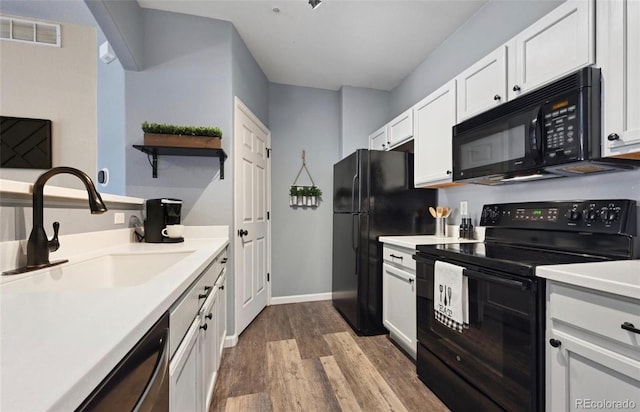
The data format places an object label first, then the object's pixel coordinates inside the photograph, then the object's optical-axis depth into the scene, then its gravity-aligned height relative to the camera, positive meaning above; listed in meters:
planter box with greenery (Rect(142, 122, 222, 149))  1.89 +0.50
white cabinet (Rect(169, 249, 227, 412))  0.81 -0.56
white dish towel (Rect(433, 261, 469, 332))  1.36 -0.50
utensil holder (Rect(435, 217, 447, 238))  2.38 -0.20
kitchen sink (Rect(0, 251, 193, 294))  0.97 -0.30
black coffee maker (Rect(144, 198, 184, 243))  1.85 -0.11
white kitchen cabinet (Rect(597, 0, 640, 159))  1.02 +0.52
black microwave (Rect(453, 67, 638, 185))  1.14 +0.35
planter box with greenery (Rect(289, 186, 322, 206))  3.22 +0.11
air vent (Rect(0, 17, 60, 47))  1.92 +1.28
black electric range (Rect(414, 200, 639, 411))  1.07 -0.43
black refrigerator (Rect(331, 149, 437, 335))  2.36 -0.11
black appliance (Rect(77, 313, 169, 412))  0.38 -0.31
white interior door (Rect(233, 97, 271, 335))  2.33 -0.10
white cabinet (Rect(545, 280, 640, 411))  0.79 -0.48
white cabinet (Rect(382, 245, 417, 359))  1.92 -0.73
